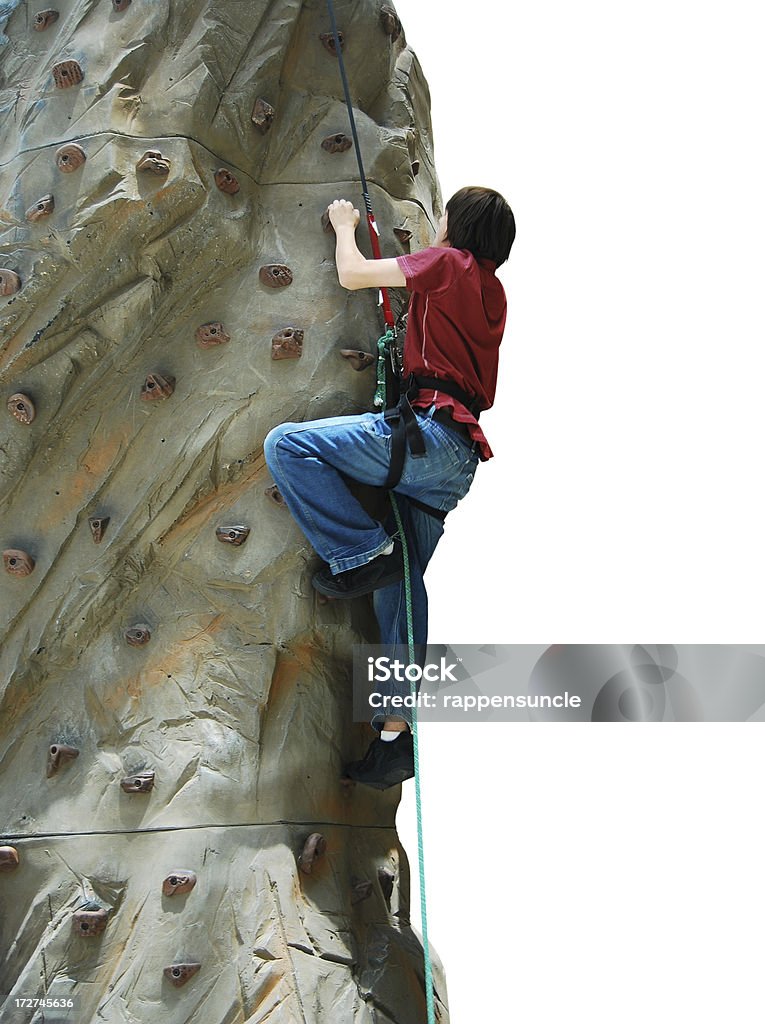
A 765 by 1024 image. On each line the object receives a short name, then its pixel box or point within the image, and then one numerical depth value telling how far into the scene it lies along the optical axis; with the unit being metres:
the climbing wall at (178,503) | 3.01
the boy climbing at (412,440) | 3.02
